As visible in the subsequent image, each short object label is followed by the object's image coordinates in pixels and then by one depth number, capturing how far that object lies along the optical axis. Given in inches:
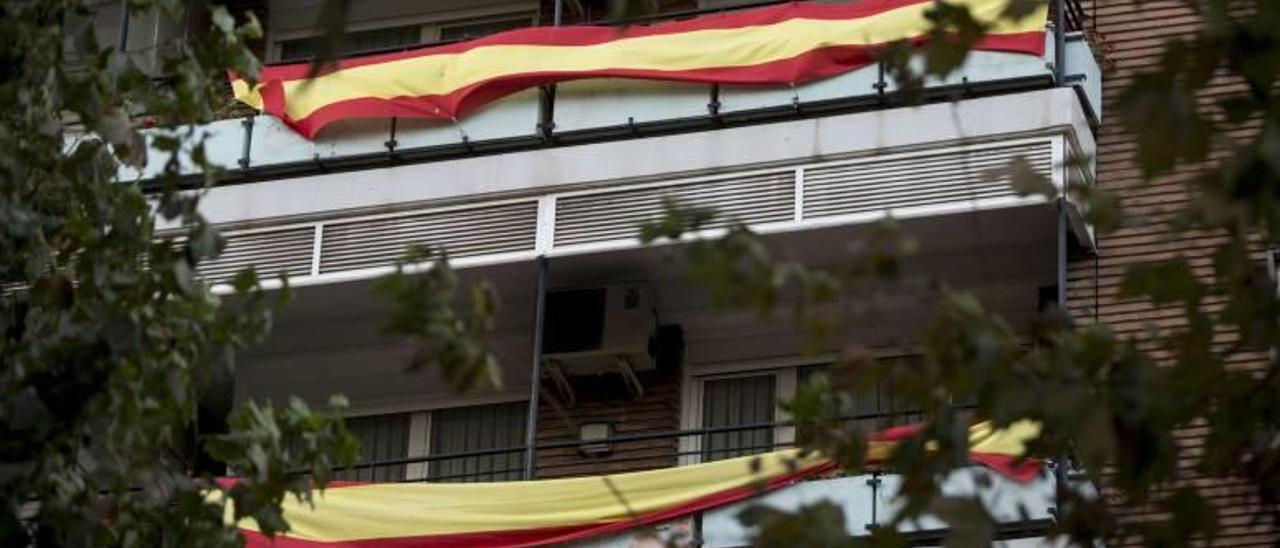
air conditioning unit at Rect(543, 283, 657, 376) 909.8
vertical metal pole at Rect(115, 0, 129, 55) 990.4
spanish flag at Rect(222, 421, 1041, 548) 842.8
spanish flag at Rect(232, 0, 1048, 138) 890.7
